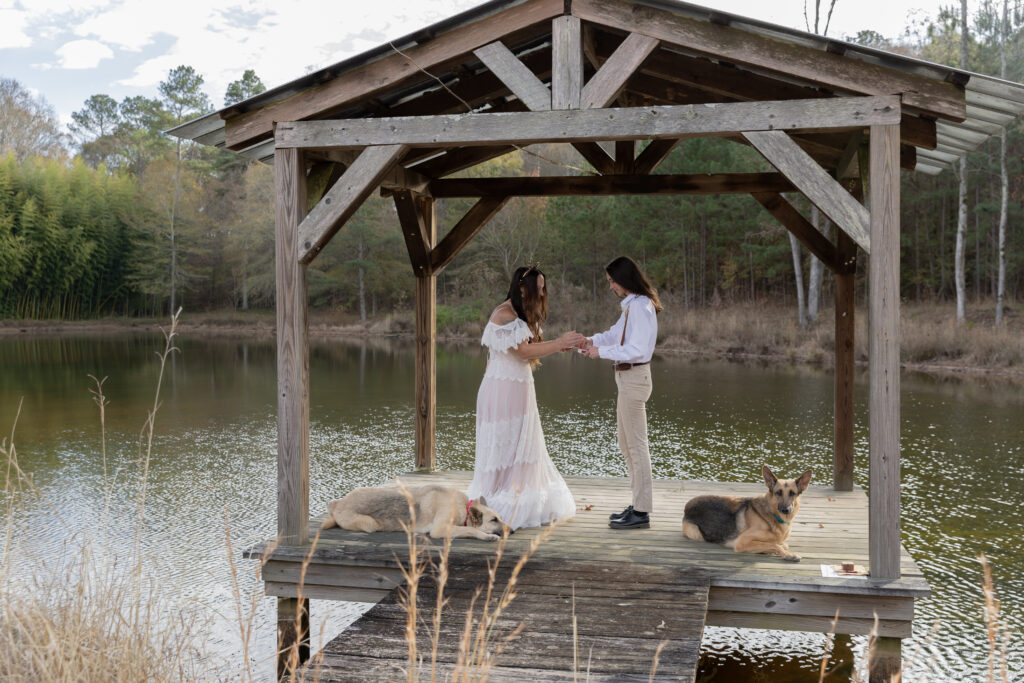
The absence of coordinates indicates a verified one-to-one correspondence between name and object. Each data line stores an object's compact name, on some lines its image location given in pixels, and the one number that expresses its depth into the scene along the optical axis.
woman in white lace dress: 5.74
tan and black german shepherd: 4.91
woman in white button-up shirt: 5.38
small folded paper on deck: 4.68
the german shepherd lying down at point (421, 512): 5.24
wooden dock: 3.65
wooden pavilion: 4.59
